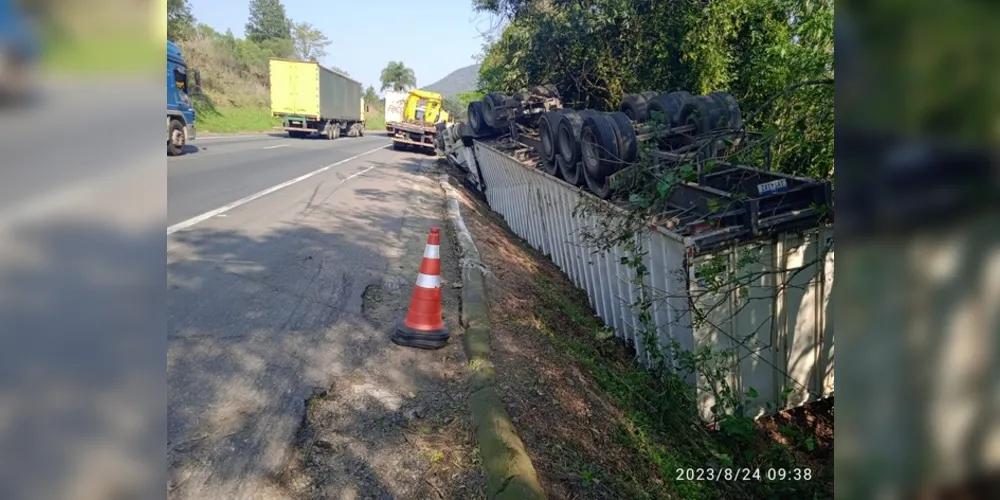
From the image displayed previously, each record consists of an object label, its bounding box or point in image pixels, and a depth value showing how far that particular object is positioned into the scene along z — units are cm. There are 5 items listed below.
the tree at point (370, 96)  8346
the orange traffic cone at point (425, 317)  453
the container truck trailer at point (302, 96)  3019
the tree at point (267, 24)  6838
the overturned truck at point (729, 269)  494
